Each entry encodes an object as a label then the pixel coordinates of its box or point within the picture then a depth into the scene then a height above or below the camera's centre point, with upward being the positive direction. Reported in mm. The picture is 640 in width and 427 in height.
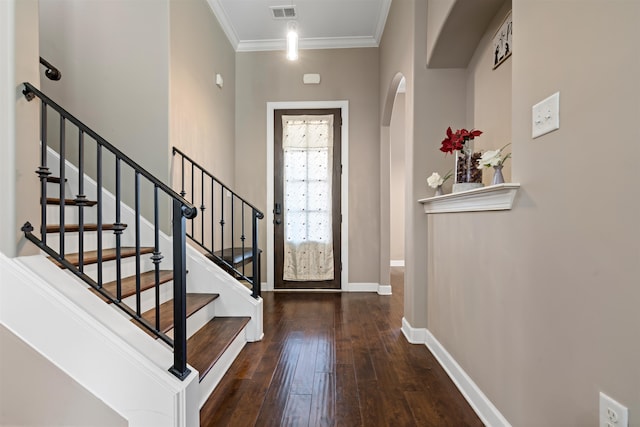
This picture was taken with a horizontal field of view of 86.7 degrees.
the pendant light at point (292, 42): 3150 +1604
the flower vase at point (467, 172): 2025 +260
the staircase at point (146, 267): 1474 -300
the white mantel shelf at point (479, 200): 1419 +79
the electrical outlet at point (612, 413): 875 -527
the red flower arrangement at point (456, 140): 2115 +478
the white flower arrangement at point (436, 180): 2428 +253
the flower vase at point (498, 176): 1646 +191
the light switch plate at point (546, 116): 1139 +350
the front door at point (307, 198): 4352 +211
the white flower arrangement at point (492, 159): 1679 +278
